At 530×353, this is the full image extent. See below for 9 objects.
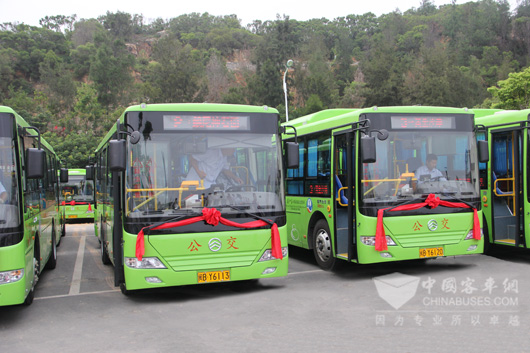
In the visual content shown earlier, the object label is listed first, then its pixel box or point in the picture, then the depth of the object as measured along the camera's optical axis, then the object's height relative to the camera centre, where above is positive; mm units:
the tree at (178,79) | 61031 +10352
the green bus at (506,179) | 9039 -592
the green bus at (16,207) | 5965 -462
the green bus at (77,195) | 24225 -1339
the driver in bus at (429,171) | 8320 -323
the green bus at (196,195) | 6910 -468
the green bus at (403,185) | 8141 -540
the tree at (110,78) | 61344 +10822
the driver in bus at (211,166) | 7070 -70
